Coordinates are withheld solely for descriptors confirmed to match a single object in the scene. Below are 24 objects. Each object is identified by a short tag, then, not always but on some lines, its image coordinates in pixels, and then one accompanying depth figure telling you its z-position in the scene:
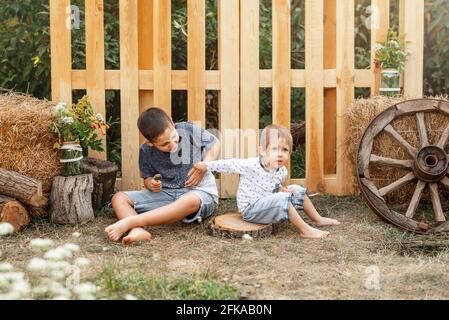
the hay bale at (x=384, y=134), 4.71
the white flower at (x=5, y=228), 3.24
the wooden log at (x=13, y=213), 4.38
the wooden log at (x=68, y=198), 4.61
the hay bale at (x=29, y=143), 4.50
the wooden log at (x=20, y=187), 4.44
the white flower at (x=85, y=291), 2.81
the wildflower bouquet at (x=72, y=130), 4.66
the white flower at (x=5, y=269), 3.54
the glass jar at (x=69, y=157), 4.67
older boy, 4.52
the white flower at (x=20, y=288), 2.73
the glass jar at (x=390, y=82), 5.25
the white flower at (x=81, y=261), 2.99
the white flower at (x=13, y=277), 2.89
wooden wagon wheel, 4.49
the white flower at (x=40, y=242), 2.96
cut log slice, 4.30
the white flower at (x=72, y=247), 3.07
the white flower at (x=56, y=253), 2.94
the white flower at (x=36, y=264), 2.89
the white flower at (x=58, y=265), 3.00
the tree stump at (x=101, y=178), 4.93
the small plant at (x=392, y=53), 5.24
